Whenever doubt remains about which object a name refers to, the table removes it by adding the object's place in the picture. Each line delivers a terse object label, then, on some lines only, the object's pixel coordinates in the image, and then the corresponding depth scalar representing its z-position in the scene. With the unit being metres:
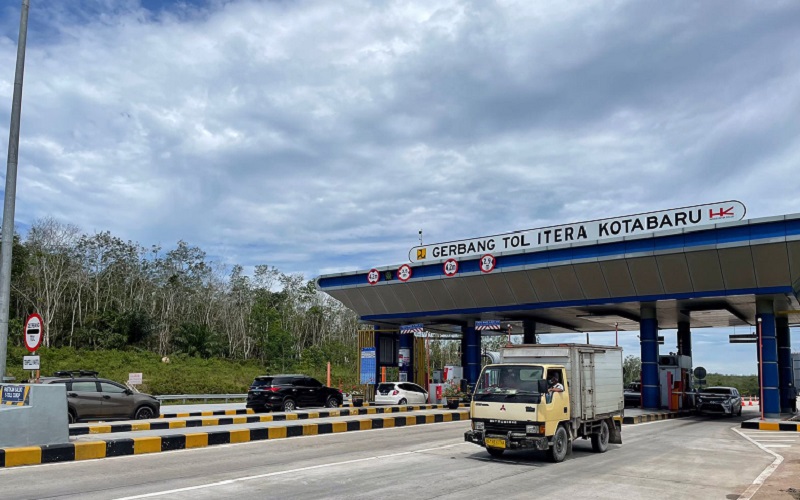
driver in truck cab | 13.08
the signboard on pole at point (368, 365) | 37.28
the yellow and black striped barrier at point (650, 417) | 24.61
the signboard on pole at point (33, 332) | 13.67
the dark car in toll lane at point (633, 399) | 34.00
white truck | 12.59
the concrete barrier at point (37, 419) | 11.69
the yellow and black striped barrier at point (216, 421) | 17.44
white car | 31.12
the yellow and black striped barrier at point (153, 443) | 11.45
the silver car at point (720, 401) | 31.03
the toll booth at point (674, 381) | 31.17
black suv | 25.92
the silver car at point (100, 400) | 19.53
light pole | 12.41
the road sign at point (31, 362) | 14.06
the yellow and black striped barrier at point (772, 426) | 22.11
